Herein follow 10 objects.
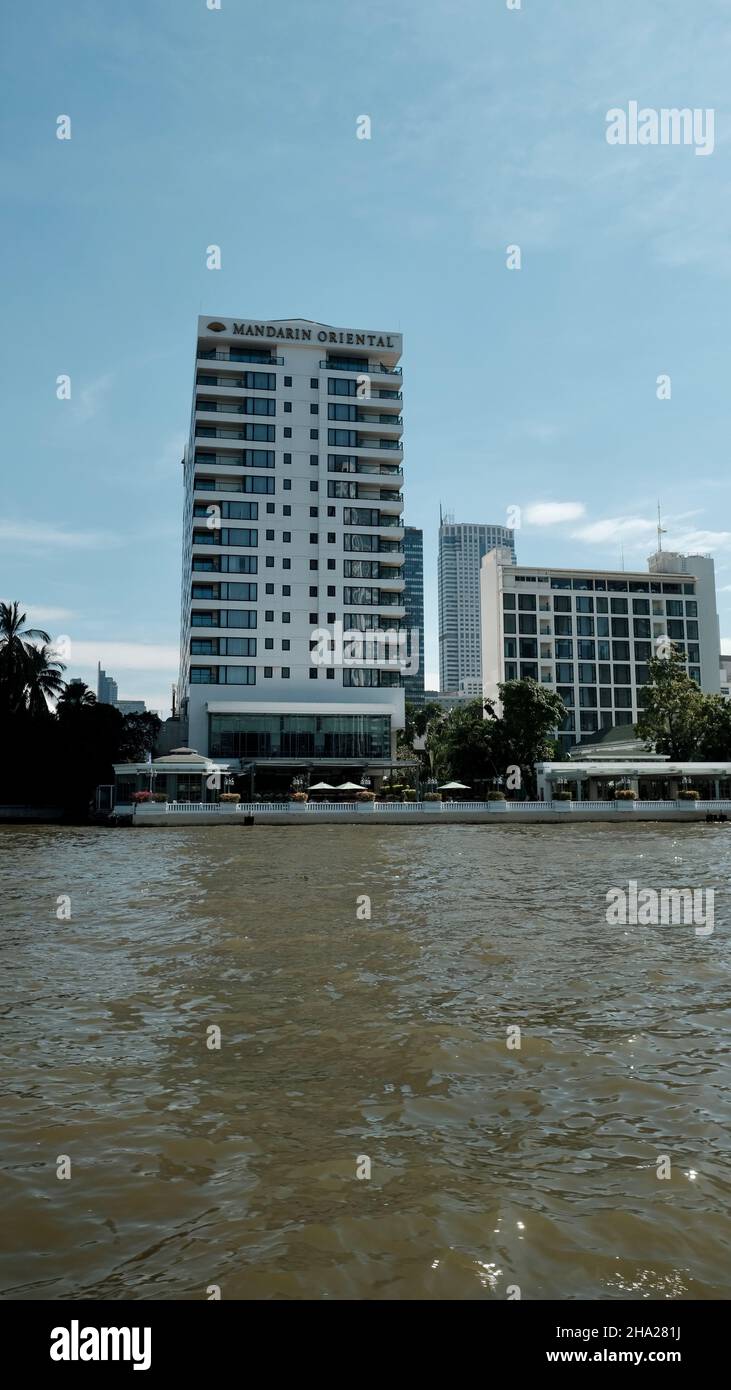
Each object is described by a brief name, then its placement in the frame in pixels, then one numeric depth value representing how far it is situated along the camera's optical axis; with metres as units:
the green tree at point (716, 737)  80.44
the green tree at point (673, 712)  76.94
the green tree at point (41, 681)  74.75
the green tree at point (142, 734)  102.91
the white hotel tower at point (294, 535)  87.12
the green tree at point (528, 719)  78.12
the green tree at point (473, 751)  87.44
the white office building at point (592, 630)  127.00
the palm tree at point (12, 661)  73.50
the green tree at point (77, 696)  79.38
